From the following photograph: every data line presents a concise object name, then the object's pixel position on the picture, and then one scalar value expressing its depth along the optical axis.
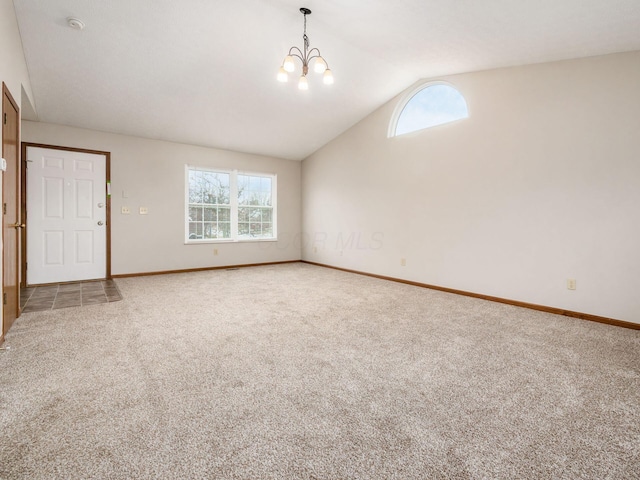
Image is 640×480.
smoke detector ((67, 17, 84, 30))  2.84
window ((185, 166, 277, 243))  5.84
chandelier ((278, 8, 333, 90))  3.01
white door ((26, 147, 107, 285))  4.39
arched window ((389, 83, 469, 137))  4.12
